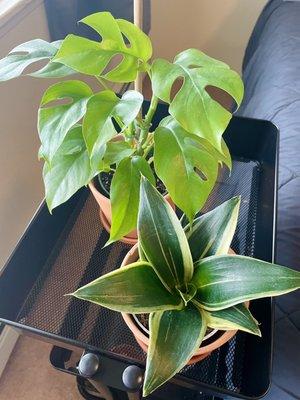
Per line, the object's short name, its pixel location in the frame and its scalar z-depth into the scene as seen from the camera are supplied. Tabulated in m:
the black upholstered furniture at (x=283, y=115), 0.57
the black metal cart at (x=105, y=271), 0.51
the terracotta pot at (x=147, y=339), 0.47
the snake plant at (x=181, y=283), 0.38
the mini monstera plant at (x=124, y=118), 0.42
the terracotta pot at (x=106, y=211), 0.62
